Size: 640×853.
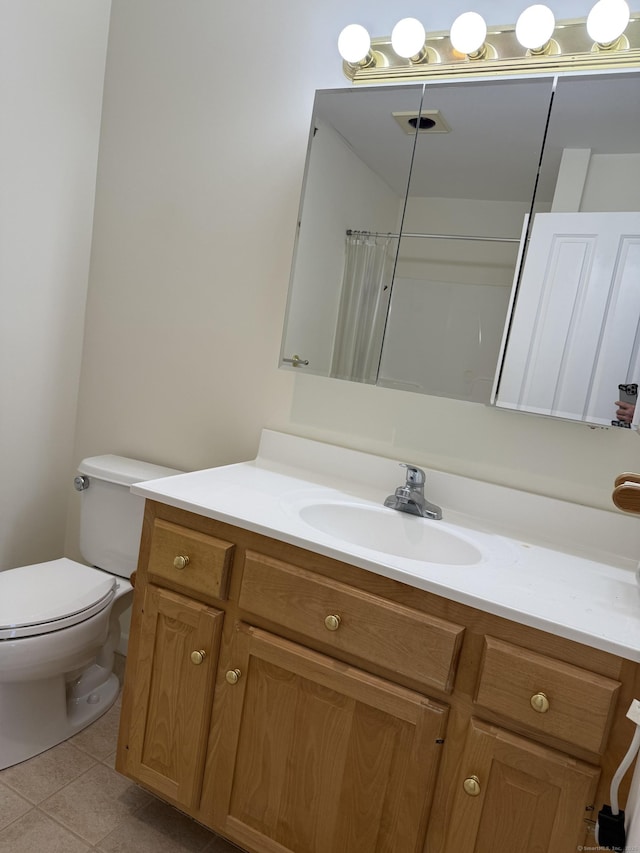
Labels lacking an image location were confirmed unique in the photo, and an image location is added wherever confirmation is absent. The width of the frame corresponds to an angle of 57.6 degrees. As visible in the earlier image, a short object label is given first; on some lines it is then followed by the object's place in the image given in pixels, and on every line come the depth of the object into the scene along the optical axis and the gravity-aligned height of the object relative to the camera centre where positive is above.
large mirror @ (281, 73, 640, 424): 1.31 +0.36
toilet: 1.50 -0.81
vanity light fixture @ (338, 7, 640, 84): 1.28 +0.77
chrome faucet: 1.44 -0.33
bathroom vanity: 0.95 -0.56
